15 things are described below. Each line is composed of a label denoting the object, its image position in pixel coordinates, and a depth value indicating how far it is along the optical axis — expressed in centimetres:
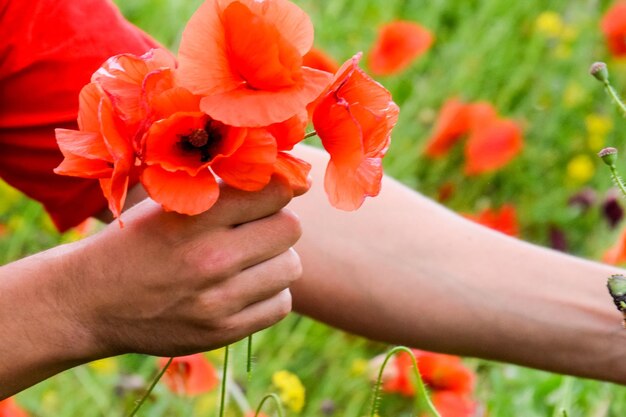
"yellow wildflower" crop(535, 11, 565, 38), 307
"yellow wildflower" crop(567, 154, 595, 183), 275
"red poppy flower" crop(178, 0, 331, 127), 126
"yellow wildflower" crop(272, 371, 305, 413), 172
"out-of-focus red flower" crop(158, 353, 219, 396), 173
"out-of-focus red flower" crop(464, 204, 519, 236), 247
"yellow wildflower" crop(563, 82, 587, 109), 295
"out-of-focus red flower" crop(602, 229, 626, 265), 159
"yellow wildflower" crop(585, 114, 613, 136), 281
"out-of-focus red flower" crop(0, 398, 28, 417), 171
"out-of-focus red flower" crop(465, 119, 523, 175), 263
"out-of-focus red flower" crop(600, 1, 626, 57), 280
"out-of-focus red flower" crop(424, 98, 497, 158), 273
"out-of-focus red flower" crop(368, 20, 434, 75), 272
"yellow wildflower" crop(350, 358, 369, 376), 205
